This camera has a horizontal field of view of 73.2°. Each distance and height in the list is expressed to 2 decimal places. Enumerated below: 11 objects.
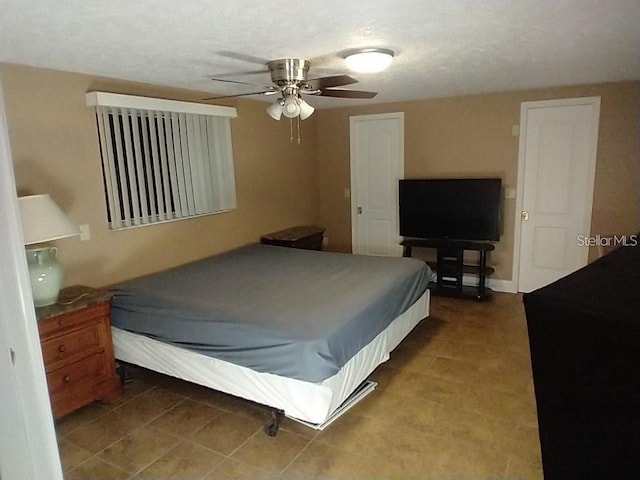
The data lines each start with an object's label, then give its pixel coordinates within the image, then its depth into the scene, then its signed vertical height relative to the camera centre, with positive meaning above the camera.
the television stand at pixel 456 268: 4.76 -1.16
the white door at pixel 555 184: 4.43 -0.23
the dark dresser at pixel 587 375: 0.68 -0.35
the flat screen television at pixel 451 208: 4.75 -0.48
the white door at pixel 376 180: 5.43 -0.16
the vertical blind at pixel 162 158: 3.42 +0.15
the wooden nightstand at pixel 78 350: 2.61 -1.08
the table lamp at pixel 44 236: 2.55 -0.34
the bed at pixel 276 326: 2.38 -0.94
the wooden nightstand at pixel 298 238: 4.88 -0.76
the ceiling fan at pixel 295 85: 2.86 +0.57
